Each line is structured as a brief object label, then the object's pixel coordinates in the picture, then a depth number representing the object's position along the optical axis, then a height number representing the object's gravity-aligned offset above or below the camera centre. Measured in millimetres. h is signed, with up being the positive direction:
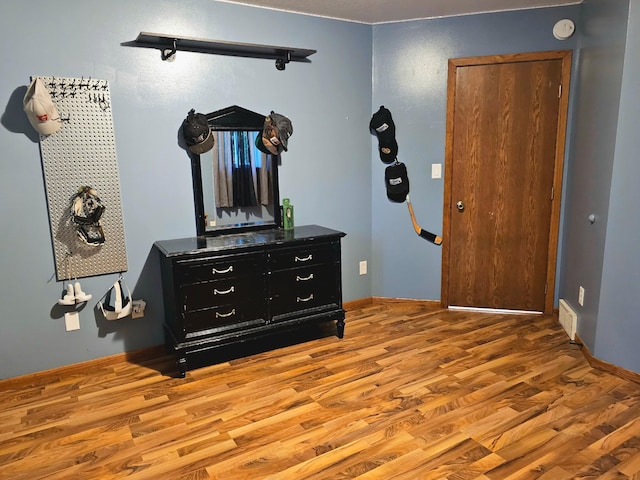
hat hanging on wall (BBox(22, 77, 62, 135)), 2502 +295
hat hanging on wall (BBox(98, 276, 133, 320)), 2869 -881
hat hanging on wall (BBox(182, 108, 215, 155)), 2990 +180
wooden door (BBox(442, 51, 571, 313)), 3531 -163
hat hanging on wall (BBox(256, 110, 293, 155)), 3305 +190
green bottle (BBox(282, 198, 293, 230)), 3473 -410
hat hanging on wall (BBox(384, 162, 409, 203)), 3832 -189
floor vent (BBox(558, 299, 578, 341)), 3221 -1172
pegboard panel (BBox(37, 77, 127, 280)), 2701 -38
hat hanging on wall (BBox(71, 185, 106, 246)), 2756 -305
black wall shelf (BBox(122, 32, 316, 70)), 2865 +742
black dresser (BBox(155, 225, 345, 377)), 2830 -845
